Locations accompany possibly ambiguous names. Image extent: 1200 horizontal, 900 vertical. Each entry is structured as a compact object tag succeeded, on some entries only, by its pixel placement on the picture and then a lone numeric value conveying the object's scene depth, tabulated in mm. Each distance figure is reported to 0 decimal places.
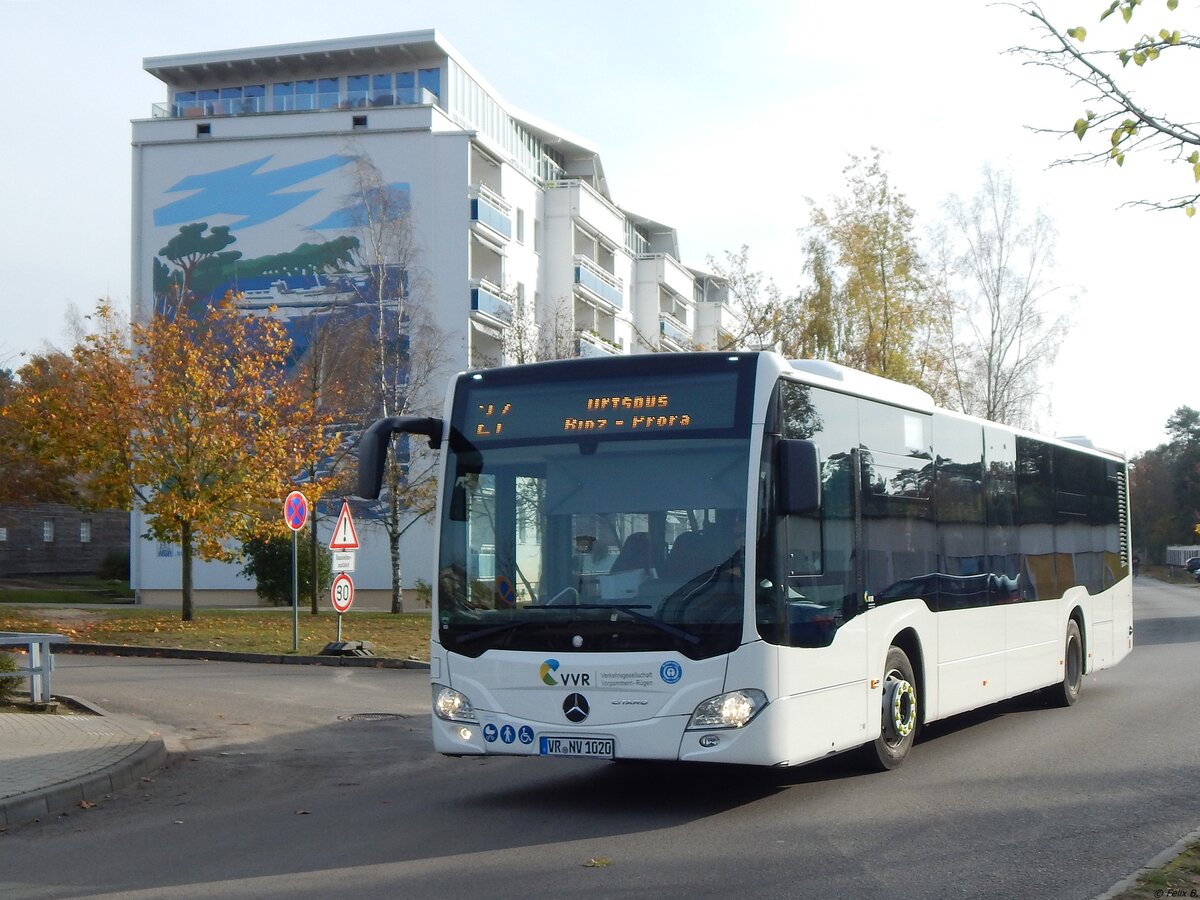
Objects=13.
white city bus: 8969
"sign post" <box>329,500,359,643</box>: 22828
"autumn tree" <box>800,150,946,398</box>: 43156
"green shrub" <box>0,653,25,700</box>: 15414
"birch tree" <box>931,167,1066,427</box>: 49281
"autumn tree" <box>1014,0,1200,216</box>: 6777
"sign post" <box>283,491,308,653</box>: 22719
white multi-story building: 52062
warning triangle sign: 23000
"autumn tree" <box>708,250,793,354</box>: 39531
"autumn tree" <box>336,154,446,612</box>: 41750
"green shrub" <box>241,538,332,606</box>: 40853
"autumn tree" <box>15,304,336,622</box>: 30391
